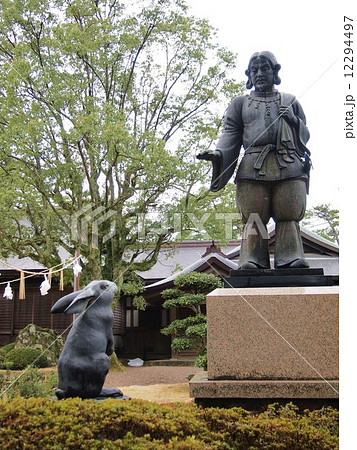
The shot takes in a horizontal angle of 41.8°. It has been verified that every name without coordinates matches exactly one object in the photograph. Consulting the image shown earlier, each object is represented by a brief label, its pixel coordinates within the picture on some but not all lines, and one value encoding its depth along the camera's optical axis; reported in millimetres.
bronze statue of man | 4711
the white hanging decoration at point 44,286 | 9534
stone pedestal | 3791
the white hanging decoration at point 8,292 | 9977
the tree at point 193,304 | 10648
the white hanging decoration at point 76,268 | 11323
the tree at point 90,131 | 11992
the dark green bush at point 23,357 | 13977
